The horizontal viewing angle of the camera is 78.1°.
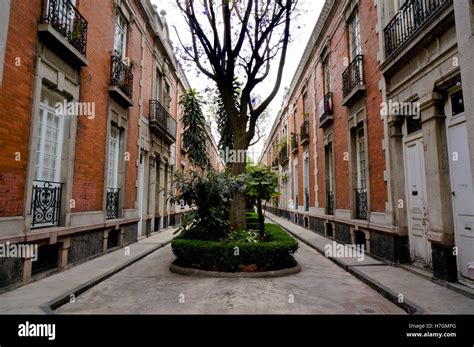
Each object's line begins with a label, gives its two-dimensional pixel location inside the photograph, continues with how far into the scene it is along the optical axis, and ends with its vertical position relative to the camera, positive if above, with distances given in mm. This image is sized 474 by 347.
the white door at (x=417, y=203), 6656 -64
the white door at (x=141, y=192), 12977 +346
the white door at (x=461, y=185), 5285 +278
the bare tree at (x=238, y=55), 8891 +4700
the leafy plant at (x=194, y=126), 18453 +4767
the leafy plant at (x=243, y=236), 7418 -937
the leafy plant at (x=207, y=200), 7453 +9
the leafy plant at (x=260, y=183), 8133 +471
